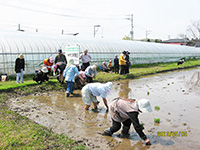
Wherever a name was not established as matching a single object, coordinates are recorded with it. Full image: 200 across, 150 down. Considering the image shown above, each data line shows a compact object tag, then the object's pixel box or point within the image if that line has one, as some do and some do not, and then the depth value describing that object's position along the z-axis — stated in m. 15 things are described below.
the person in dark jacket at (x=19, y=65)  11.72
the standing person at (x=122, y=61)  15.96
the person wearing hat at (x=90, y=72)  9.94
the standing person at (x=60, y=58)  11.80
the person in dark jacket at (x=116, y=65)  18.44
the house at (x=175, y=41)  89.14
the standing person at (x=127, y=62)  16.17
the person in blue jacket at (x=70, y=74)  9.25
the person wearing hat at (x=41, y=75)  11.37
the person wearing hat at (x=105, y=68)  19.33
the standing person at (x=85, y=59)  13.38
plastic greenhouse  15.80
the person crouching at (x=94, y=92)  6.31
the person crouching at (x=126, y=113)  4.53
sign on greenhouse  14.96
